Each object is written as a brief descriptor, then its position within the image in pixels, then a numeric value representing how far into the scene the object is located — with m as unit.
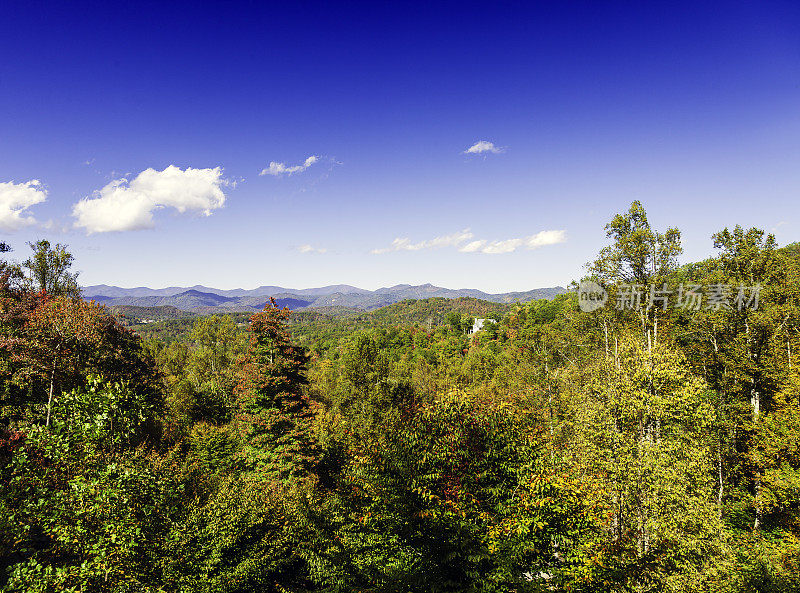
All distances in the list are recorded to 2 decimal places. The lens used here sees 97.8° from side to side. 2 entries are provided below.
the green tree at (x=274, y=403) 21.00
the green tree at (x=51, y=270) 29.41
